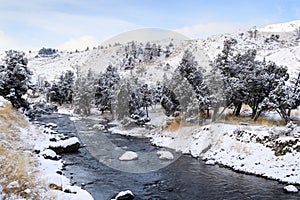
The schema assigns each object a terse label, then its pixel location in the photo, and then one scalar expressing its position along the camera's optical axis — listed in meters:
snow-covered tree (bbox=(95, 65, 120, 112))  65.34
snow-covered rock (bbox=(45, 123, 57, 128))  53.95
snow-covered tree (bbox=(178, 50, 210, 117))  40.28
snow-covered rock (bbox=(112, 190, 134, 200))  19.94
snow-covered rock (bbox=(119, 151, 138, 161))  31.77
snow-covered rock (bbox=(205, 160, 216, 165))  30.70
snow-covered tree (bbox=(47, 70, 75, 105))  91.94
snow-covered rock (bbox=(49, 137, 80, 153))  33.38
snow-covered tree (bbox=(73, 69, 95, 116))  71.31
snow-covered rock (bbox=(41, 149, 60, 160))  29.16
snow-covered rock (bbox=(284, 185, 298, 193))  22.17
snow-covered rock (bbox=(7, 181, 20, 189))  16.12
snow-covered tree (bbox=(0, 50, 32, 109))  38.56
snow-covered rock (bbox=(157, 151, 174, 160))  32.38
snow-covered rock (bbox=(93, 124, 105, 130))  53.29
